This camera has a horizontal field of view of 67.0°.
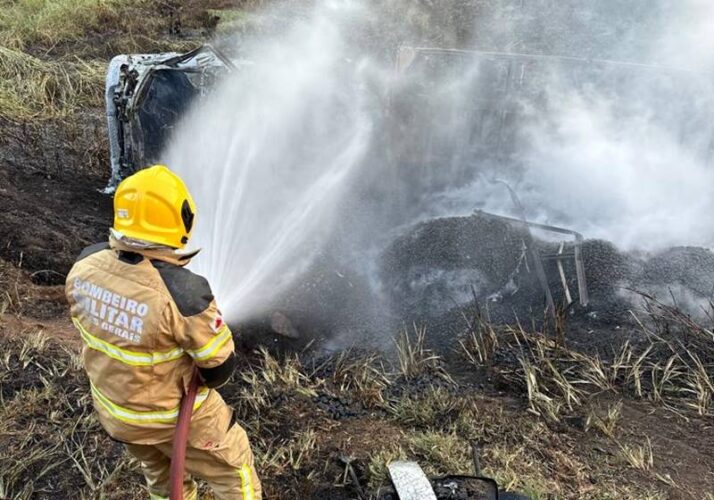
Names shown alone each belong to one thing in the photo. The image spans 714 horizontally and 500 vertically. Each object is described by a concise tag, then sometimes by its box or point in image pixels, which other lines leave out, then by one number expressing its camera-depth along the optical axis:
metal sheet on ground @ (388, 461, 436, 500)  2.50
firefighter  2.24
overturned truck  5.64
